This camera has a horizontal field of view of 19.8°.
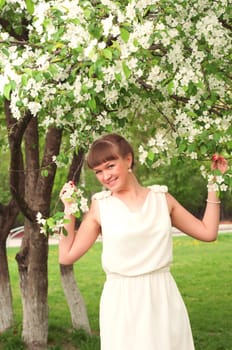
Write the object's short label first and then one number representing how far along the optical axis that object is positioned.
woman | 3.42
